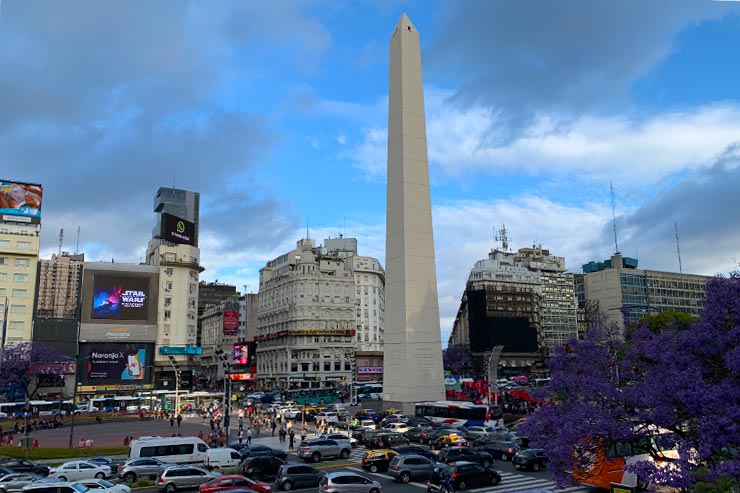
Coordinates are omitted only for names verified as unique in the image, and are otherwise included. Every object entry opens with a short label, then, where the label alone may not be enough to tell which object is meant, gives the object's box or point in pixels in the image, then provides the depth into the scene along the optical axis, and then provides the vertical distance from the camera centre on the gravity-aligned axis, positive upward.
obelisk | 53.56 +10.00
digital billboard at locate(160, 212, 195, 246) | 101.69 +23.60
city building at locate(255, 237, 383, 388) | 111.06 +8.39
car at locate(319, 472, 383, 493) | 23.31 -4.63
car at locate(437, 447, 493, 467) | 29.73 -4.61
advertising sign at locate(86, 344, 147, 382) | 91.56 +0.66
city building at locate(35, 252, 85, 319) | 98.06 +13.74
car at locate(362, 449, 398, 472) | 30.58 -4.87
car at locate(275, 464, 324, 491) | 26.02 -4.84
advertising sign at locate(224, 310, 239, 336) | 114.25 +8.43
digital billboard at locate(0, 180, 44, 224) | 88.50 +24.80
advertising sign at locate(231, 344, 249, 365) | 100.62 +2.03
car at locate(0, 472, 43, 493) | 24.23 -4.68
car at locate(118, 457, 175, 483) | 28.34 -4.81
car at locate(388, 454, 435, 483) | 27.73 -4.78
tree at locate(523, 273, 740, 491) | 13.63 -1.05
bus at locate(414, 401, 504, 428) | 46.09 -3.93
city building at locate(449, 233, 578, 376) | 133.88 +11.87
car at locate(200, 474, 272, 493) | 23.12 -4.61
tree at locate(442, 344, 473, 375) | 126.75 +1.01
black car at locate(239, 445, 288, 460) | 33.06 -4.82
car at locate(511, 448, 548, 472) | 30.05 -4.82
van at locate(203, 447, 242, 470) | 30.42 -4.71
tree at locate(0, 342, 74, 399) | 65.81 +0.70
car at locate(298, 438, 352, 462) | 34.16 -4.84
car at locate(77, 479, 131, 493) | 23.02 -4.59
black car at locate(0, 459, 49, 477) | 29.17 -4.84
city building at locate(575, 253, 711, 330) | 137.25 +17.02
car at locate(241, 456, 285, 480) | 28.70 -4.84
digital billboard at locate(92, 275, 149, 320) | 93.69 +11.03
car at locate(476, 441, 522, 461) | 34.00 -4.90
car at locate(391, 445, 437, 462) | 31.82 -4.61
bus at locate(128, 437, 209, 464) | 30.62 -4.24
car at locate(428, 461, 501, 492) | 25.56 -4.82
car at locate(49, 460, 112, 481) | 28.22 -4.92
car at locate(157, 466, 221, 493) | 25.81 -4.81
